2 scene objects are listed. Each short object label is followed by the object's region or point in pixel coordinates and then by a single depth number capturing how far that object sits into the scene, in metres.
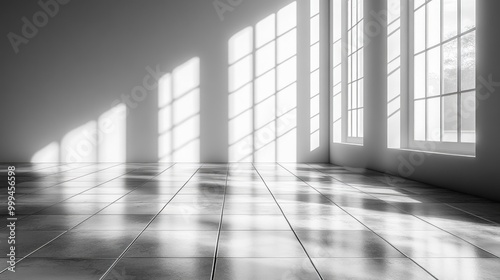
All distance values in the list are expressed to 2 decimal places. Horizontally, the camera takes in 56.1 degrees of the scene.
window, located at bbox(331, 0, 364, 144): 7.14
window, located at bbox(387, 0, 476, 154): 4.28
